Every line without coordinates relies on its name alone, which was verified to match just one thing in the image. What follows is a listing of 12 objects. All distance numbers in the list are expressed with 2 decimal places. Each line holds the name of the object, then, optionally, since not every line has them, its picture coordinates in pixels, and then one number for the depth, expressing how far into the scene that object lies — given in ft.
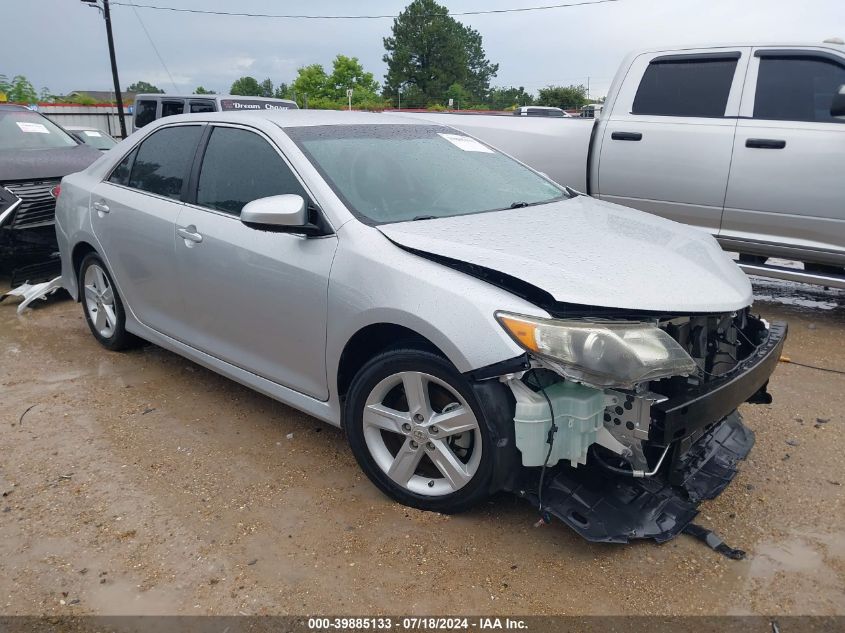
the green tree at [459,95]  240.53
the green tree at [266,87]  374.02
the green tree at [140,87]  286.03
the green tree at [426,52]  258.98
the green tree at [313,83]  250.98
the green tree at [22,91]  164.46
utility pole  85.35
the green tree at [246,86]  367.99
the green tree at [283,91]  283.51
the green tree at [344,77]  247.91
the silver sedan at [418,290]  7.86
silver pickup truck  16.65
